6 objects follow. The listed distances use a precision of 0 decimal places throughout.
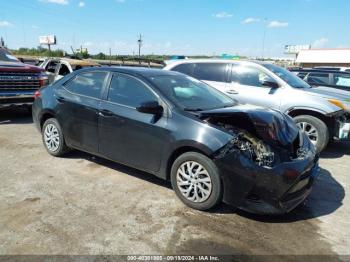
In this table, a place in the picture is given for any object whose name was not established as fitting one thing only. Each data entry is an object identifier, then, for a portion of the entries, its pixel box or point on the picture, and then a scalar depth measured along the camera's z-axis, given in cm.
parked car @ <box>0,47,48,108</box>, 835
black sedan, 356
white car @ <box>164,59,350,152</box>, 639
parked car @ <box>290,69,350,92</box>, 989
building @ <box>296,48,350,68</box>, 4591
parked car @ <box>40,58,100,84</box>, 1123
